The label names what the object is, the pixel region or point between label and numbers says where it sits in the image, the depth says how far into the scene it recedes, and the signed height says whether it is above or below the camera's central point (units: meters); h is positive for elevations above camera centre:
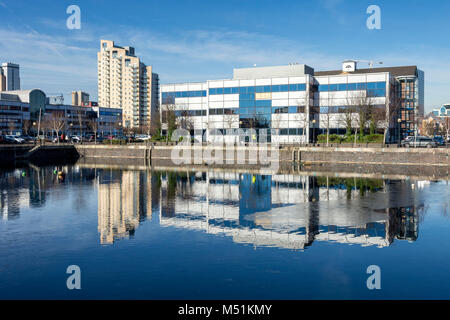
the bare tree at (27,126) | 146.05 +5.51
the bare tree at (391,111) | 77.20 +5.91
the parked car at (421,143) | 72.50 -0.45
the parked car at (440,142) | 77.79 -0.30
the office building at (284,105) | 83.62 +7.61
